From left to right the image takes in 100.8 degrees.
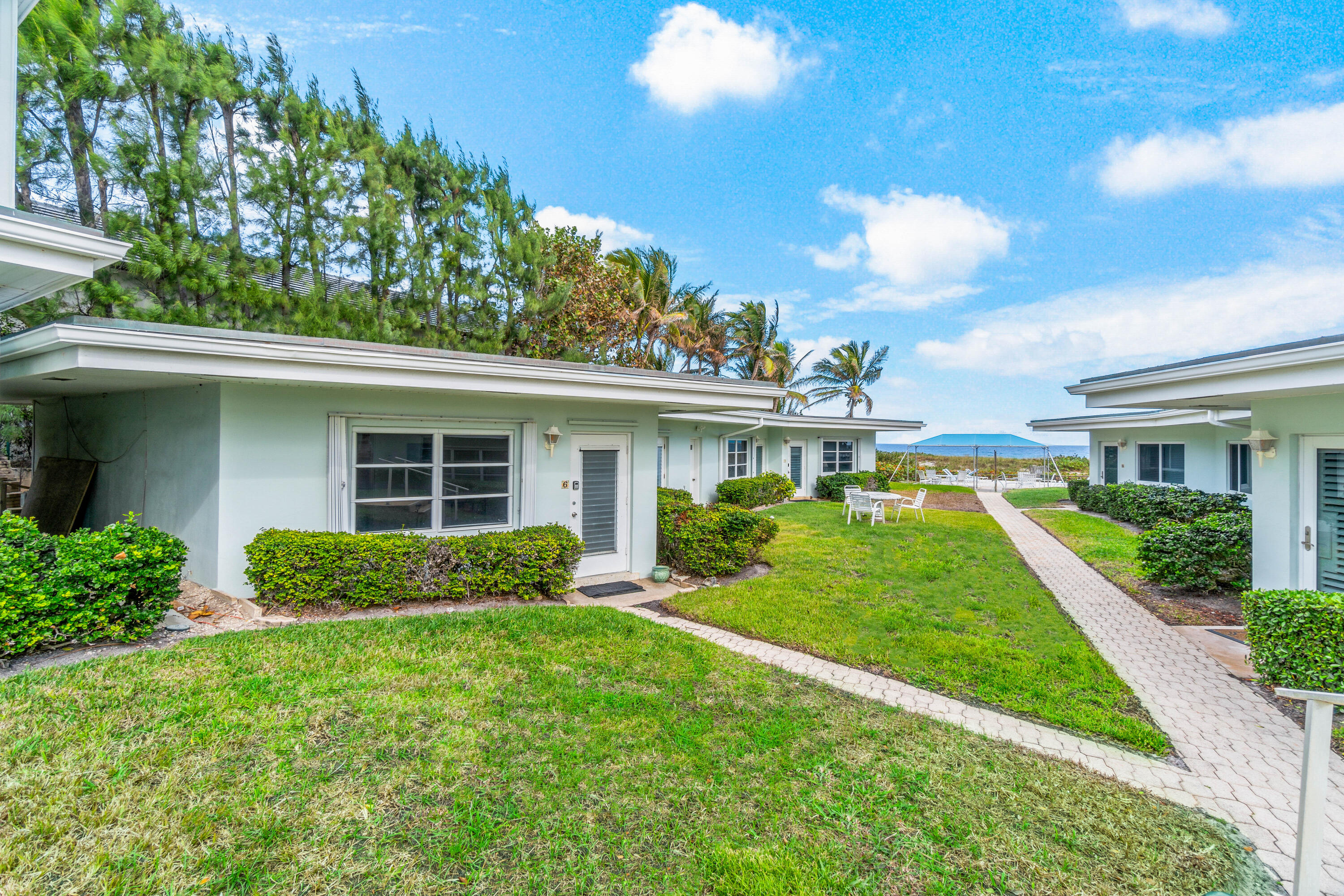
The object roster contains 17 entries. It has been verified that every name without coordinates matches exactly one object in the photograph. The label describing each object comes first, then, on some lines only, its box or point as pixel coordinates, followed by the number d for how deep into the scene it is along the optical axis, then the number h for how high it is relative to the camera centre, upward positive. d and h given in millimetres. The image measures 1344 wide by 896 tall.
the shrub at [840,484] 19844 -1052
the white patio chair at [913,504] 14508 -1440
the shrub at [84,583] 3920 -1009
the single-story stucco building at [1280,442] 4766 +165
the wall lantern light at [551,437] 7254 +205
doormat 7309 -1845
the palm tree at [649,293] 21047 +6275
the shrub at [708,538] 8367 -1288
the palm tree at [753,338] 30578 +6443
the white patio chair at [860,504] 14008 -1238
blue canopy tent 40281 +1214
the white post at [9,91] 4656 +3175
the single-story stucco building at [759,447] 15188 +235
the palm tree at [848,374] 32812 +4835
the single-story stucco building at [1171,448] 12992 +267
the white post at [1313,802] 2035 -1299
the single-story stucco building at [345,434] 4992 +217
